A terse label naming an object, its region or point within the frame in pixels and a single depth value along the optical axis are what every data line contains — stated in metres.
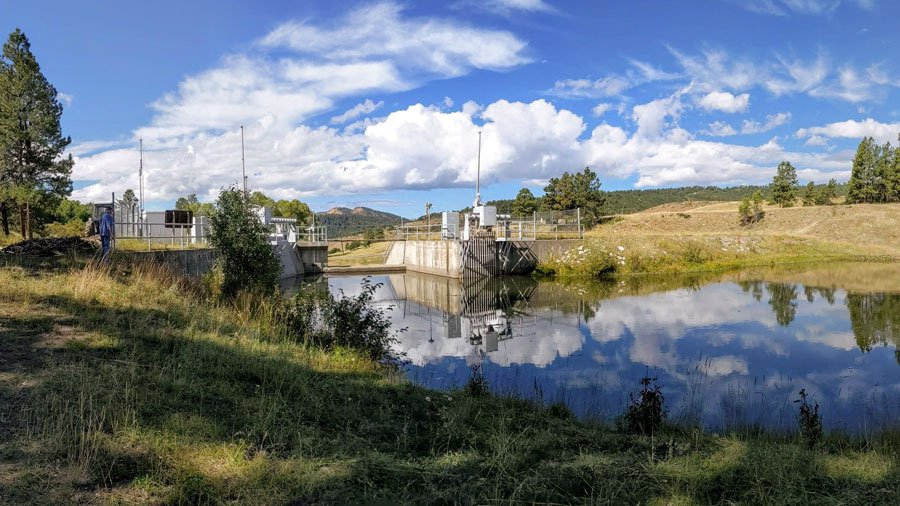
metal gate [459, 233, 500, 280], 33.84
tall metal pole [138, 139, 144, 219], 36.19
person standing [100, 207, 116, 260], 13.56
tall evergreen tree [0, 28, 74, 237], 26.22
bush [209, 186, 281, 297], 13.70
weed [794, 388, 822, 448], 6.26
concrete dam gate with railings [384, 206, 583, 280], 34.16
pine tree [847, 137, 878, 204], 54.09
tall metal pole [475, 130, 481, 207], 39.78
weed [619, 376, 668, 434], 6.66
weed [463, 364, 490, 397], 8.06
